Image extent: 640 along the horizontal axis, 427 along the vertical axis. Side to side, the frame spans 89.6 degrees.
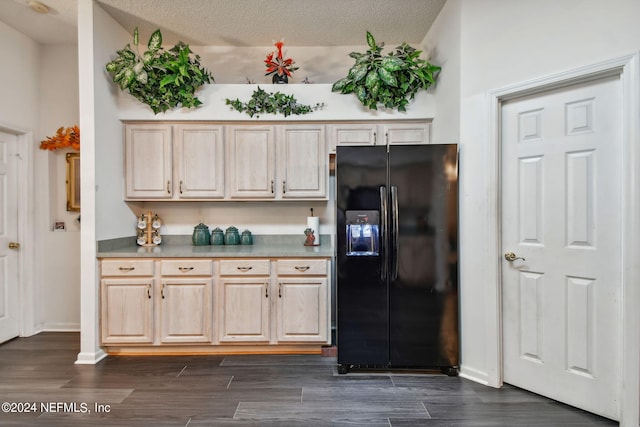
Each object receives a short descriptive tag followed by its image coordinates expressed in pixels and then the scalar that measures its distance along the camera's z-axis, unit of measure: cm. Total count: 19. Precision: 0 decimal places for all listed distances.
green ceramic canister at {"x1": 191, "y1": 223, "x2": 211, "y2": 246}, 332
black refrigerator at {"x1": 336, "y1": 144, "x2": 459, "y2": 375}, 253
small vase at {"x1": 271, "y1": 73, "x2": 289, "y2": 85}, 319
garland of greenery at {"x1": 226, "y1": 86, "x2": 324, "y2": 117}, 308
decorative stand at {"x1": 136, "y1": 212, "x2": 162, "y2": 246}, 334
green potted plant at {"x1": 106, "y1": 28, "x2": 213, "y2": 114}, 288
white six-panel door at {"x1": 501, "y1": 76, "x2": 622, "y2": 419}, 198
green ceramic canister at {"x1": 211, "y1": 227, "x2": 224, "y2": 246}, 335
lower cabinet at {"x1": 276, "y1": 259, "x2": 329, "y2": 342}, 287
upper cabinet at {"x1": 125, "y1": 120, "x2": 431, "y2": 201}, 315
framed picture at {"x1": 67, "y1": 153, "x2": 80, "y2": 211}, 348
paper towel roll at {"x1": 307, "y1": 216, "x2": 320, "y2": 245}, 331
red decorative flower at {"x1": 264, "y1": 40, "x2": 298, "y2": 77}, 319
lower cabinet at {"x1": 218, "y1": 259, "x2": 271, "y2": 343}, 286
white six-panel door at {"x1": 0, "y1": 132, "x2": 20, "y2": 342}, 322
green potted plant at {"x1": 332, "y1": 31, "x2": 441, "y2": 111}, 285
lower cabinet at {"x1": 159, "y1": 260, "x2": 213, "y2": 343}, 285
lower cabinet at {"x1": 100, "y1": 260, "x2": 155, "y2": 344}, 282
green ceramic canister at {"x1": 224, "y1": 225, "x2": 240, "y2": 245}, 336
